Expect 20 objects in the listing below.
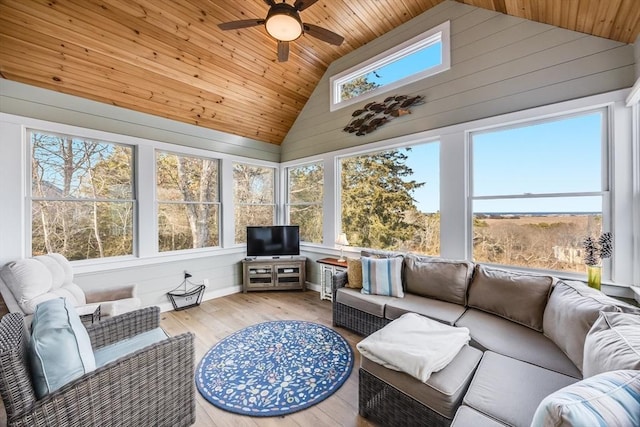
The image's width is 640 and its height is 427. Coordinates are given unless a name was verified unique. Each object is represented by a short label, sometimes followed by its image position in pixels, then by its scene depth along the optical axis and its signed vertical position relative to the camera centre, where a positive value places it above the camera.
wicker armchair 1.06 -0.90
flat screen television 4.51 -0.53
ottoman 1.42 -1.12
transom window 3.18 +2.08
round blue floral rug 1.96 -1.46
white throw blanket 1.52 -0.90
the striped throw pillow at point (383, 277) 2.81 -0.75
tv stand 4.50 -1.13
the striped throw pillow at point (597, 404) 0.75 -0.62
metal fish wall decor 3.42 +1.44
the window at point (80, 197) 2.92 +0.20
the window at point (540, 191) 2.34 +0.20
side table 3.98 -1.08
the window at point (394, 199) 3.35 +0.18
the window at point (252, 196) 4.77 +0.31
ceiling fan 2.11 +1.68
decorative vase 2.10 -0.56
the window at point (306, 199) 4.74 +0.25
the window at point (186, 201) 3.87 +0.18
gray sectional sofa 1.19 -0.96
